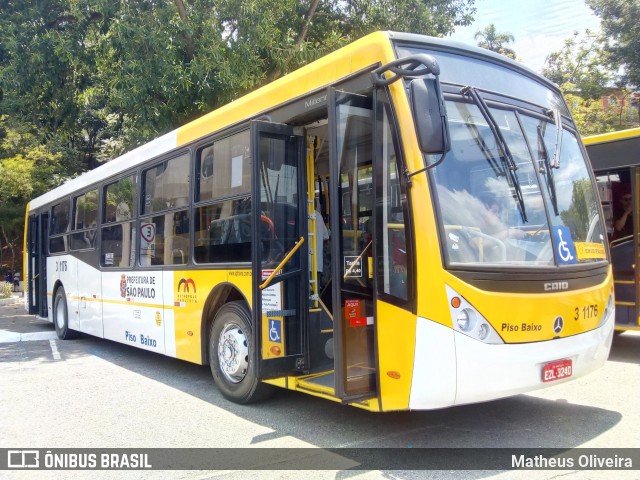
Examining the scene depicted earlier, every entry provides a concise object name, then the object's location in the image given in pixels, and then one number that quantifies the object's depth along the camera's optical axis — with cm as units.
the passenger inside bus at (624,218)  819
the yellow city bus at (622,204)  800
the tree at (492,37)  2970
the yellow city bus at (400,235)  415
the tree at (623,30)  2200
